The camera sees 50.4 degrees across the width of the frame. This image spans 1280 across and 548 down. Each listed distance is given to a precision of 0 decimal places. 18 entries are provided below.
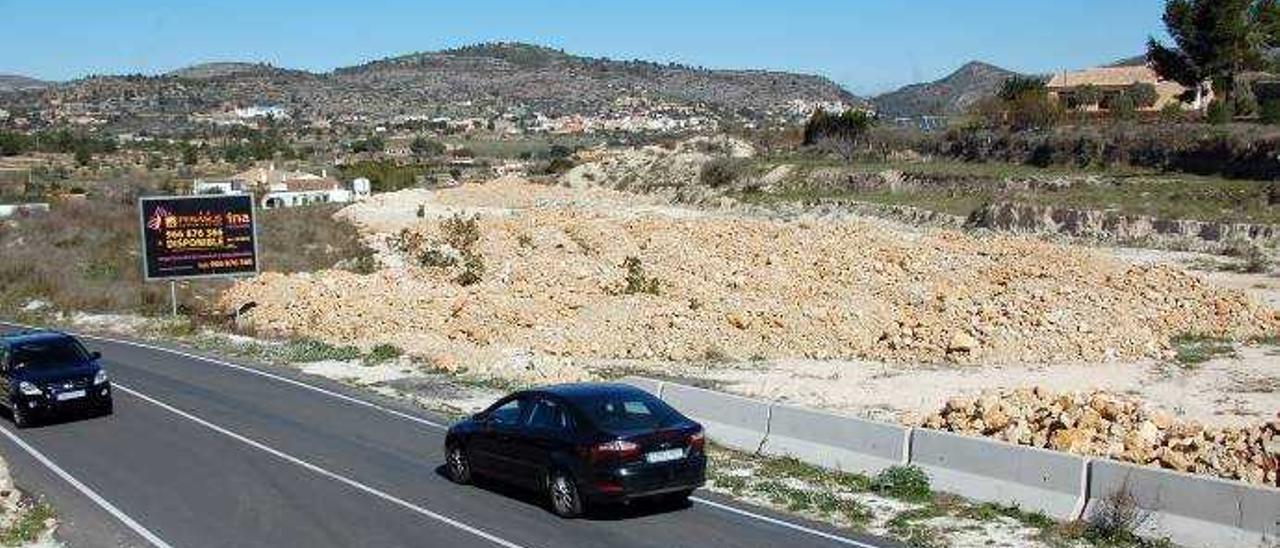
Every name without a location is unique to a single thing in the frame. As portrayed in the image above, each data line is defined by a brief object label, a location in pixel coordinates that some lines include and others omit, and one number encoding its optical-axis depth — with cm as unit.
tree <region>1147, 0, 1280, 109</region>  7756
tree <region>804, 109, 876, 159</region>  9731
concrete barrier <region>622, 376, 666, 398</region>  2153
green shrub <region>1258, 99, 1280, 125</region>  7006
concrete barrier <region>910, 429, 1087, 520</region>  1470
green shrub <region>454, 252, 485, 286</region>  4544
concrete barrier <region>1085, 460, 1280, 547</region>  1277
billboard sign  3938
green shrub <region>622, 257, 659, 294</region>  3897
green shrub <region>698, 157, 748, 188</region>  8878
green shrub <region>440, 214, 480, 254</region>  5549
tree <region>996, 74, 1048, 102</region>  9932
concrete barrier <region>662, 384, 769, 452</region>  1953
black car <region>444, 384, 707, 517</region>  1481
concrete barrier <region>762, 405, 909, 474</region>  1722
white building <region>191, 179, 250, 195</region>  8906
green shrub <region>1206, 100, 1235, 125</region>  7284
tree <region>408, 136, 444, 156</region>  17550
